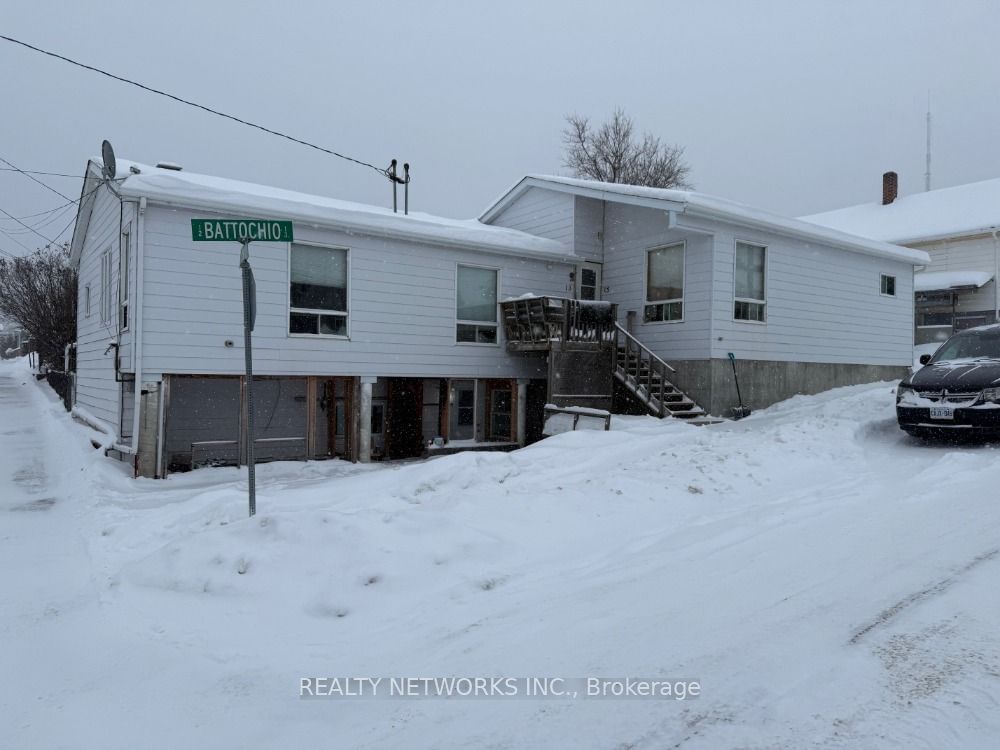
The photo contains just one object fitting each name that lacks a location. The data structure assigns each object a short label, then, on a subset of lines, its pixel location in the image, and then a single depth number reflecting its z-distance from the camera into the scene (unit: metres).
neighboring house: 24.77
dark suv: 9.68
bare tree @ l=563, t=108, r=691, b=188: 38.06
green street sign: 6.11
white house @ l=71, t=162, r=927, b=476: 11.49
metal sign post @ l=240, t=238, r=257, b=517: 6.01
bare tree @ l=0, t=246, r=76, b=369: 31.53
